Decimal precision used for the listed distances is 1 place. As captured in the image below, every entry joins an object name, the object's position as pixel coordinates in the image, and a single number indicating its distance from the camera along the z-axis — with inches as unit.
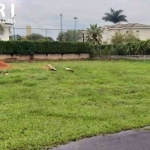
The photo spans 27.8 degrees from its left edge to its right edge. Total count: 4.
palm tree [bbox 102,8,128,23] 2613.2
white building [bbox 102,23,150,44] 1972.2
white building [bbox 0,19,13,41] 1419.0
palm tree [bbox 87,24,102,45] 1638.8
